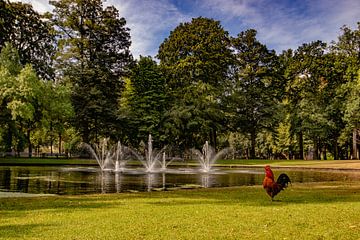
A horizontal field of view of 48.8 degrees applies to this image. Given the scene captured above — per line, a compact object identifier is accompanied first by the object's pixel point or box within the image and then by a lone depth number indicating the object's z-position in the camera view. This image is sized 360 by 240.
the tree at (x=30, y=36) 44.06
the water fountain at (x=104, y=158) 34.28
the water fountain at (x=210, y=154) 39.09
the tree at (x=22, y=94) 33.44
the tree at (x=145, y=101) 44.84
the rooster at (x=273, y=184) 11.57
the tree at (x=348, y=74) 47.47
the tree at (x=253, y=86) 52.00
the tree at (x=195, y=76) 46.12
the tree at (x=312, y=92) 52.22
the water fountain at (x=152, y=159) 32.51
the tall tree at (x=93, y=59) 44.03
